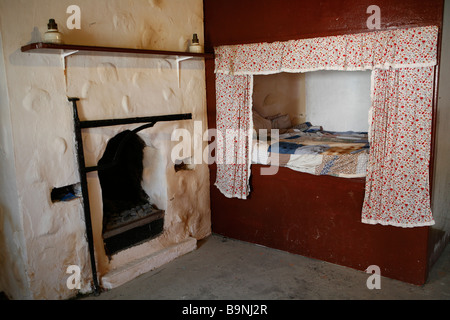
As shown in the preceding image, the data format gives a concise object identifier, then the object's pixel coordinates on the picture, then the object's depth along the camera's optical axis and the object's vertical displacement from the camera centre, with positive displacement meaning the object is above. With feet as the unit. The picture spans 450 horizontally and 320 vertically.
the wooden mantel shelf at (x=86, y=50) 9.46 +1.55
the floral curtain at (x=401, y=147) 11.00 -1.63
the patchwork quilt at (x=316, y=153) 12.86 -2.08
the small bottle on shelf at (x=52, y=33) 9.77 +1.86
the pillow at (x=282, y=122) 19.48 -1.30
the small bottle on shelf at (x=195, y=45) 14.08 +2.05
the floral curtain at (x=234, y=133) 14.51 -1.34
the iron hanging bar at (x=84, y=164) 11.12 -1.74
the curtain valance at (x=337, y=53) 10.73 +1.38
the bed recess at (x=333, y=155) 11.16 -2.08
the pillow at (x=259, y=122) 17.74 -1.19
